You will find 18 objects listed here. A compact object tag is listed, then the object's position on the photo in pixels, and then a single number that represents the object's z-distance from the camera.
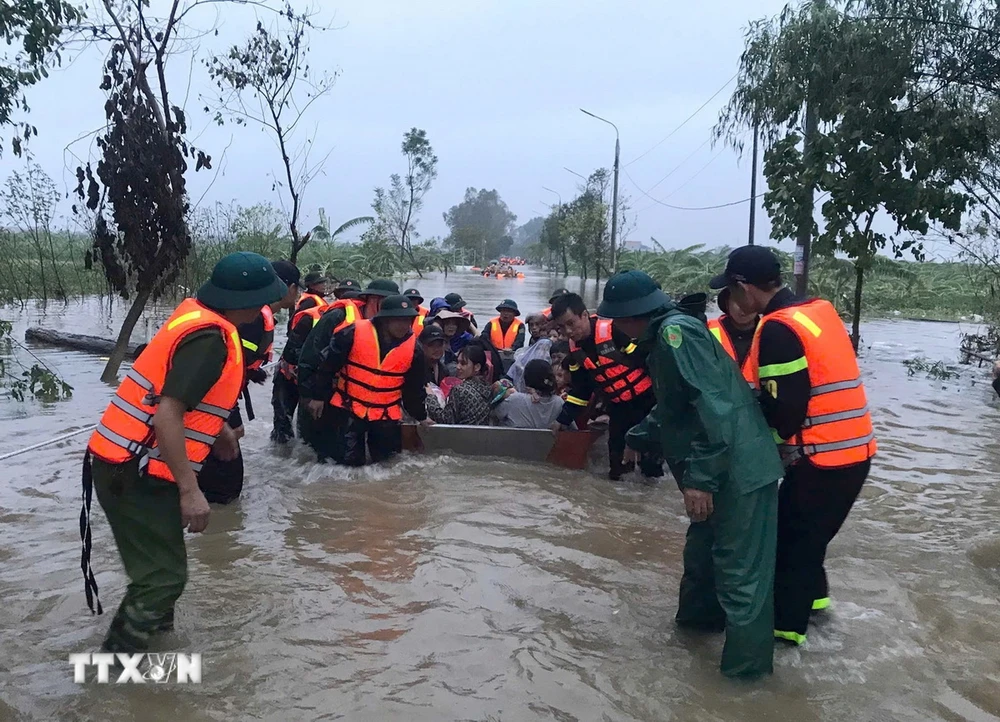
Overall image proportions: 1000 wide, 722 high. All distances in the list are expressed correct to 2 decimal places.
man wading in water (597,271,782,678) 3.31
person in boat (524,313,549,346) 9.27
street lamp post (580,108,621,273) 28.21
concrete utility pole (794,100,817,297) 10.65
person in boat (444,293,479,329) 9.93
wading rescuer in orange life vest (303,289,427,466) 6.26
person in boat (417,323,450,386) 7.07
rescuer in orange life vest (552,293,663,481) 6.10
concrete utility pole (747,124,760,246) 23.30
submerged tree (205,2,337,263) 14.45
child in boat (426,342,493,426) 7.37
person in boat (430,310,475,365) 8.98
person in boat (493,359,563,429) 7.19
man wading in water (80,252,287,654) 3.23
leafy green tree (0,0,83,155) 6.68
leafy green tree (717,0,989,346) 9.66
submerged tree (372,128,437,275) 53.38
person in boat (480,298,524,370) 10.53
